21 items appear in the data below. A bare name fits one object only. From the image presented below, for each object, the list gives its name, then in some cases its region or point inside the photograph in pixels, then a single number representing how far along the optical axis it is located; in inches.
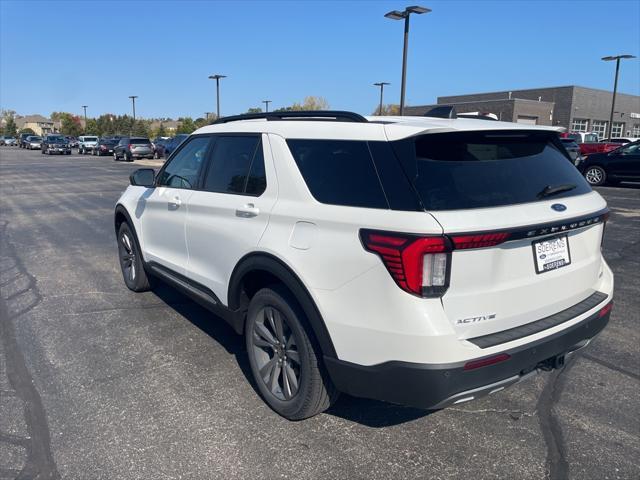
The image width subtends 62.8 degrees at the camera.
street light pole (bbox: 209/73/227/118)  1610.5
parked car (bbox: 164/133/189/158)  1285.2
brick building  2139.5
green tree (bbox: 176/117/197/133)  2845.2
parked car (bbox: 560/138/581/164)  824.7
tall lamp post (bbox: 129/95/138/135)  2715.8
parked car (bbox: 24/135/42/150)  2426.2
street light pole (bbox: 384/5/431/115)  783.7
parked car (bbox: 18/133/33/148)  2538.9
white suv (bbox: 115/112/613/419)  95.0
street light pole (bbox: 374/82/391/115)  1791.3
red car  968.9
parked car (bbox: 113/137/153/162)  1411.2
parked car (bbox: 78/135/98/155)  1931.0
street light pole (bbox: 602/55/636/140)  1302.2
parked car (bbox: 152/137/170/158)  1416.3
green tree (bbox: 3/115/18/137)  4377.5
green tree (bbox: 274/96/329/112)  3121.1
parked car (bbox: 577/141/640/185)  666.2
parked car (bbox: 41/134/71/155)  1882.4
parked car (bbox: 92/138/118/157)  1733.5
